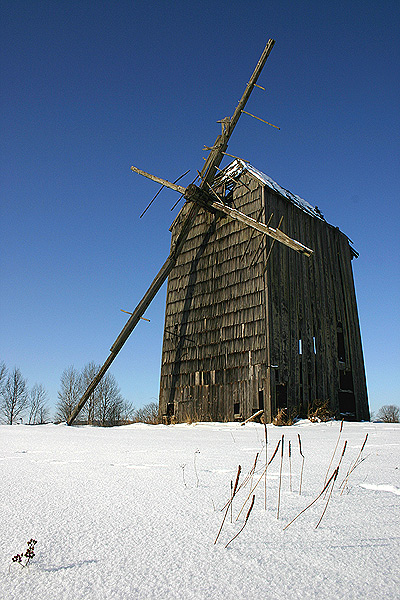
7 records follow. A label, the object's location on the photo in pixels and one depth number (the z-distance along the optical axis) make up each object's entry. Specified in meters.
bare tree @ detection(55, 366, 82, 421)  36.09
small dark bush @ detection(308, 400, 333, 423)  9.59
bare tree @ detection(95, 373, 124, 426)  35.25
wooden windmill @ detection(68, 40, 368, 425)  11.62
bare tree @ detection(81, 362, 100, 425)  34.19
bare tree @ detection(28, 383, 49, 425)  39.68
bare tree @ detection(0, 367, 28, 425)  33.41
